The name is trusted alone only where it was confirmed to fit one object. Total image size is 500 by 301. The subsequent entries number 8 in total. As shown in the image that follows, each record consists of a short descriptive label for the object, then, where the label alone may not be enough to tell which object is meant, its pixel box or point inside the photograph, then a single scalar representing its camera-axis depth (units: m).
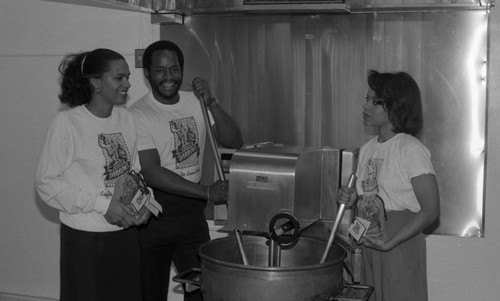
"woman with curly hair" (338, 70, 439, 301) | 2.66
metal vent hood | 3.25
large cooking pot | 2.22
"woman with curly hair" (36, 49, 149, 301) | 2.66
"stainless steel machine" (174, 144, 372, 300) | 2.24
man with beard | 3.06
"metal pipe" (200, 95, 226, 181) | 2.88
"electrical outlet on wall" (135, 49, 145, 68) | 3.82
